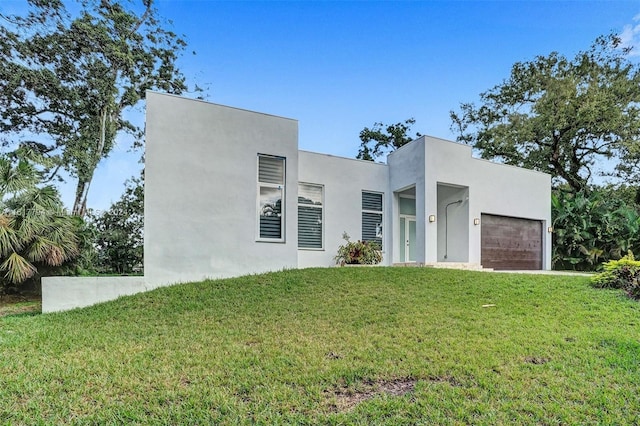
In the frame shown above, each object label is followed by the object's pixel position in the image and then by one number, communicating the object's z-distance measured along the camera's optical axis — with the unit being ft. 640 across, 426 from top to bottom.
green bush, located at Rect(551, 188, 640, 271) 44.11
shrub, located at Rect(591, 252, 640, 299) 22.97
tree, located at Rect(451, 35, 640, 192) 54.29
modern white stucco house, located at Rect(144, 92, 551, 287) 25.64
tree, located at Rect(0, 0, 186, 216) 44.09
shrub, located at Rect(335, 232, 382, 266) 34.45
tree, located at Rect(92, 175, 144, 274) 37.45
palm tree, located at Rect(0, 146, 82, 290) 24.93
